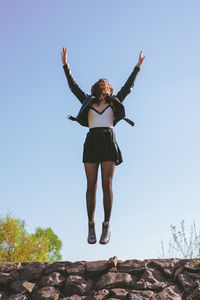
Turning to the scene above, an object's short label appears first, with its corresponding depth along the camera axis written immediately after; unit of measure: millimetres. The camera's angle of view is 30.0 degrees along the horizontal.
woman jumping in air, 5293
